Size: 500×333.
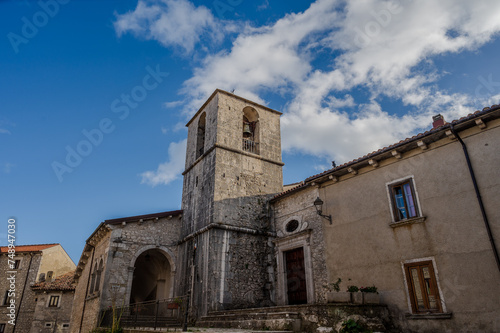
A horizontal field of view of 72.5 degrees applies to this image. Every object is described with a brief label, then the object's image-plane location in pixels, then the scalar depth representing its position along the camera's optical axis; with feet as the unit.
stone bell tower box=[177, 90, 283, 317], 43.50
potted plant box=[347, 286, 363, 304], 28.25
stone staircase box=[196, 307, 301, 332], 29.25
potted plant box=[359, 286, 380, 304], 29.22
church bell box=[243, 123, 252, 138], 54.65
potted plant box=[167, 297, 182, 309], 30.64
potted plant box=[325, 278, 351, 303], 28.32
